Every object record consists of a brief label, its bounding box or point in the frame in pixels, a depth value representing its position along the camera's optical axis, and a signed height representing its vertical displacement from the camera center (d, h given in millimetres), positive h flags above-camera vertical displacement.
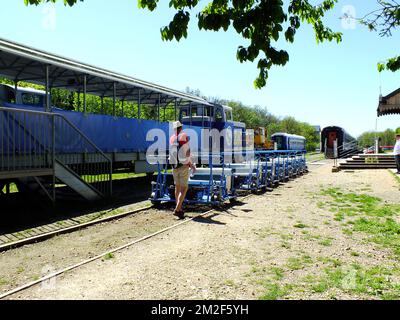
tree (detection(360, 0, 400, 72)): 4377 +1669
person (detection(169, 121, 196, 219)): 8230 -250
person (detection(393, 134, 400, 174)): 19112 -108
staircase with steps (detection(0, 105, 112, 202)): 8117 -41
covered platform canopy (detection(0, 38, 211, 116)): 9953 +2575
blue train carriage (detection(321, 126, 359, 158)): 43781 +1291
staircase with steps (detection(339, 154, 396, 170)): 24703 -820
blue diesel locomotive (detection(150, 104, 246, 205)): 9391 -787
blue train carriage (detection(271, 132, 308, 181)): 15672 -647
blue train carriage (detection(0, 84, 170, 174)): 10606 +741
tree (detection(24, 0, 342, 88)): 3621 +1303
